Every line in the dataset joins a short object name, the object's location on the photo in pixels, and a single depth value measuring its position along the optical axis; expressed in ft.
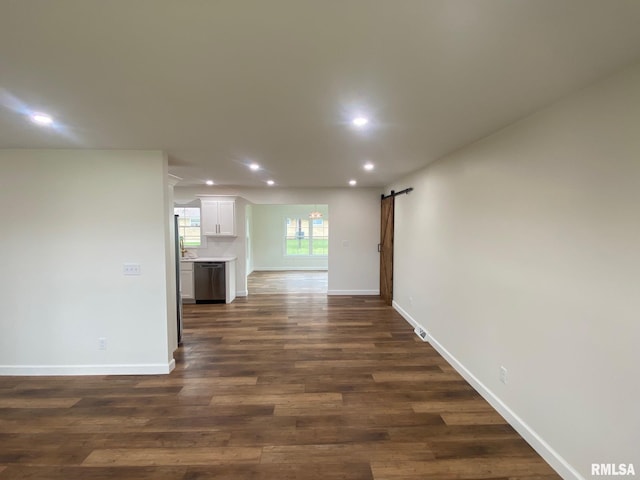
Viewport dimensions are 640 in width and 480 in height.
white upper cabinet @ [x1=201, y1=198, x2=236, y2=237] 21.58
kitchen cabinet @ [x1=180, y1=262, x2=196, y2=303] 19.74
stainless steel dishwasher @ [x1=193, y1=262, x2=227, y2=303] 19.88
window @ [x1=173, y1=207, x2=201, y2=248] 23.99
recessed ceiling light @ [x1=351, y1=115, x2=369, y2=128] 7.25
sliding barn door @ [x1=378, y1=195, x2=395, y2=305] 19.53
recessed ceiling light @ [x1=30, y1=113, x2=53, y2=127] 7.02
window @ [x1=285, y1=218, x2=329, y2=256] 34.68
